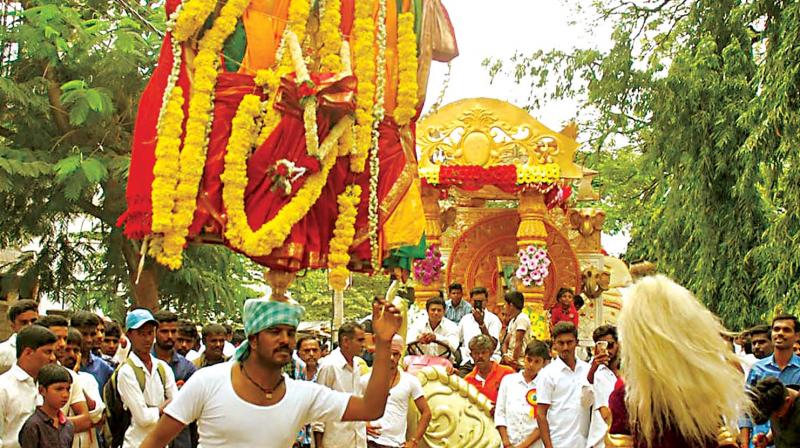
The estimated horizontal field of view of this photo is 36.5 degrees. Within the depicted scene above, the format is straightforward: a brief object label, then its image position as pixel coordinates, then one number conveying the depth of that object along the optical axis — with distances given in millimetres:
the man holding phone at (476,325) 14250
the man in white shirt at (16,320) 8766
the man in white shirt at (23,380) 7453
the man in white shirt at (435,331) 13500
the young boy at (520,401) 10453
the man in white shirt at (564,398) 9727
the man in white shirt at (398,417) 10352
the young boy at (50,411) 7332
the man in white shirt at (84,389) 8492
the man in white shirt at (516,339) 14740
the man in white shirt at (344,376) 10062
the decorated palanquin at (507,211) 18000
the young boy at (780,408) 8117
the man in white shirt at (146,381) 8391
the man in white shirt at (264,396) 5301
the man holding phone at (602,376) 9320
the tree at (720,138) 12930
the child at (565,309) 15891
